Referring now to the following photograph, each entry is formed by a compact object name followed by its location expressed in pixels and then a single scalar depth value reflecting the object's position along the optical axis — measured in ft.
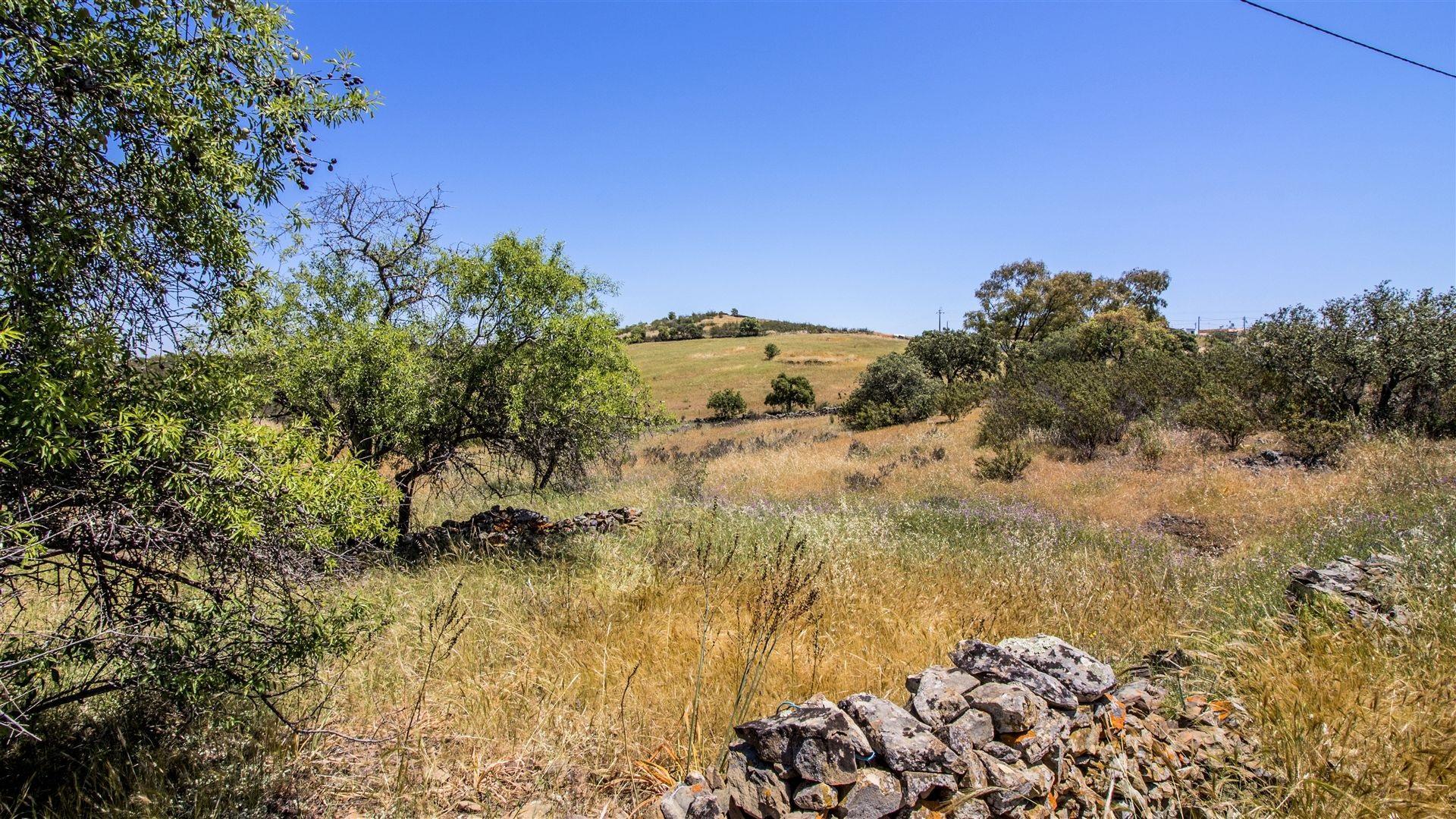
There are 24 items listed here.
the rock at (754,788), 8.88
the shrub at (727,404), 159.63
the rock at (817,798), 8.73
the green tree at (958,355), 129.29
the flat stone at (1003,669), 10.64
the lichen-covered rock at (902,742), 9.10
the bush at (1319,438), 44.16
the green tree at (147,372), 8.52
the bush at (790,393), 164.25
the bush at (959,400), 91.35
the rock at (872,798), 8.64
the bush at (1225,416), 51.37
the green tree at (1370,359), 47.14
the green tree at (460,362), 24.45
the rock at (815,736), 8.96
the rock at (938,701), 10.11
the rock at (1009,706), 9.84
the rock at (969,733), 9.59
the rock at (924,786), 8.82
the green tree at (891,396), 101.24
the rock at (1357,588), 14.82
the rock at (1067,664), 10.98
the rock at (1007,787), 9.11
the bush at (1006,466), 51.80
